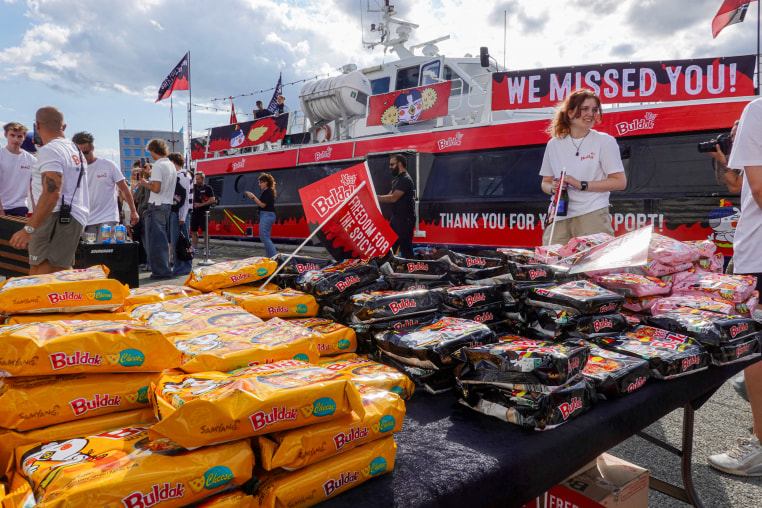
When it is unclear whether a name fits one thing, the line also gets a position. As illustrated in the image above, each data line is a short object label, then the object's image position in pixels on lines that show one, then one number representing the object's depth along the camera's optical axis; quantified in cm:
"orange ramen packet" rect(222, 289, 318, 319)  184
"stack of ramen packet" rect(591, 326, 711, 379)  158
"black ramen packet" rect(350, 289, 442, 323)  169
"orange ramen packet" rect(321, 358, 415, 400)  136
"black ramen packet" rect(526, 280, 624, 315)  178
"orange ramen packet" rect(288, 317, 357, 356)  163
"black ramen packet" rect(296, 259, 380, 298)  191
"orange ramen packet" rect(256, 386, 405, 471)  94
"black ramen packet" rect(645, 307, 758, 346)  176
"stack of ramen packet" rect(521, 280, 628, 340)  178
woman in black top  903
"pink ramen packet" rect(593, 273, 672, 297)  219
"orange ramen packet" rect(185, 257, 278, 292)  216
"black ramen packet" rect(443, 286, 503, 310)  183
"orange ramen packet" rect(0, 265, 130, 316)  153
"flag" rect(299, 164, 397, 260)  245
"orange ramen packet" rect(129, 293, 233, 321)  169
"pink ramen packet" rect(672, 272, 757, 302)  218
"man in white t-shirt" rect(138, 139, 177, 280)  696
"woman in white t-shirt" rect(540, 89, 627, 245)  316
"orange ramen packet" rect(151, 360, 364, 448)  88
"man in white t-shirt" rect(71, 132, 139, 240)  530
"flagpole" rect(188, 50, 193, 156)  1661
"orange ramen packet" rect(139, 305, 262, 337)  151
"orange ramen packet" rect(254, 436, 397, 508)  92
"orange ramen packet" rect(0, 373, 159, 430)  104
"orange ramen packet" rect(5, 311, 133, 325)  148
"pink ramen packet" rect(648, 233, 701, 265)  236
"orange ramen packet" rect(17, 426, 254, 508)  81
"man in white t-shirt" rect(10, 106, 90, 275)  330
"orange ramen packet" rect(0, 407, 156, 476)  104
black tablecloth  100
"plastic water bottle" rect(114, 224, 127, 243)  500
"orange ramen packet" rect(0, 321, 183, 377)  105
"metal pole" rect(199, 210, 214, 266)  940
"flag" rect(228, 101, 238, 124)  1750
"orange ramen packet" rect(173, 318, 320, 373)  125
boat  609
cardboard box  163
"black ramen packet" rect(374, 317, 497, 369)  143
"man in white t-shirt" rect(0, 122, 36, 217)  541
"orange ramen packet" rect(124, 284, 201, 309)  187
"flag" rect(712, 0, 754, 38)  576
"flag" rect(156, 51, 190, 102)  1234
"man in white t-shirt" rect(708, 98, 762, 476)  218
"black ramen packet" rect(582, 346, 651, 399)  142
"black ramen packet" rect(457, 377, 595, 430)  124
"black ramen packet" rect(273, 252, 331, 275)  226
